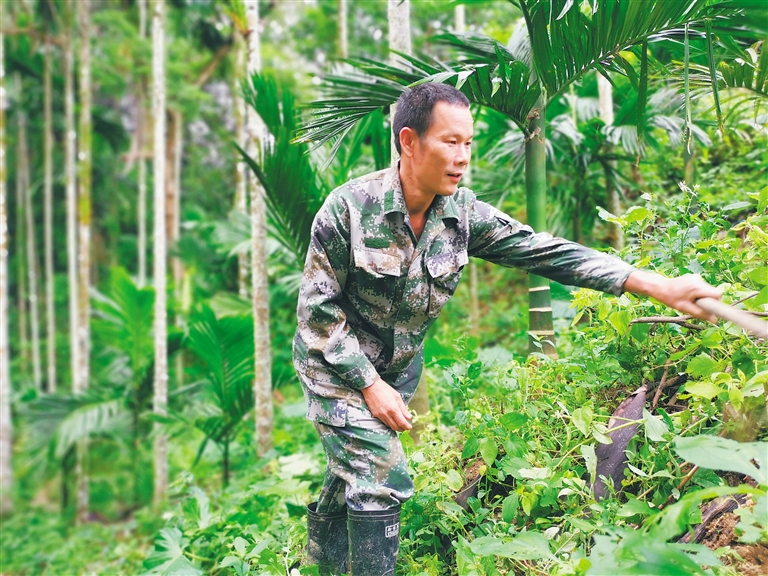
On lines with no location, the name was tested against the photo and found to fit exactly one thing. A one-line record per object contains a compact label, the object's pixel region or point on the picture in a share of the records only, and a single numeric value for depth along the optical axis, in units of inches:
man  74.4
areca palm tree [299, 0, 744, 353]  87.2
